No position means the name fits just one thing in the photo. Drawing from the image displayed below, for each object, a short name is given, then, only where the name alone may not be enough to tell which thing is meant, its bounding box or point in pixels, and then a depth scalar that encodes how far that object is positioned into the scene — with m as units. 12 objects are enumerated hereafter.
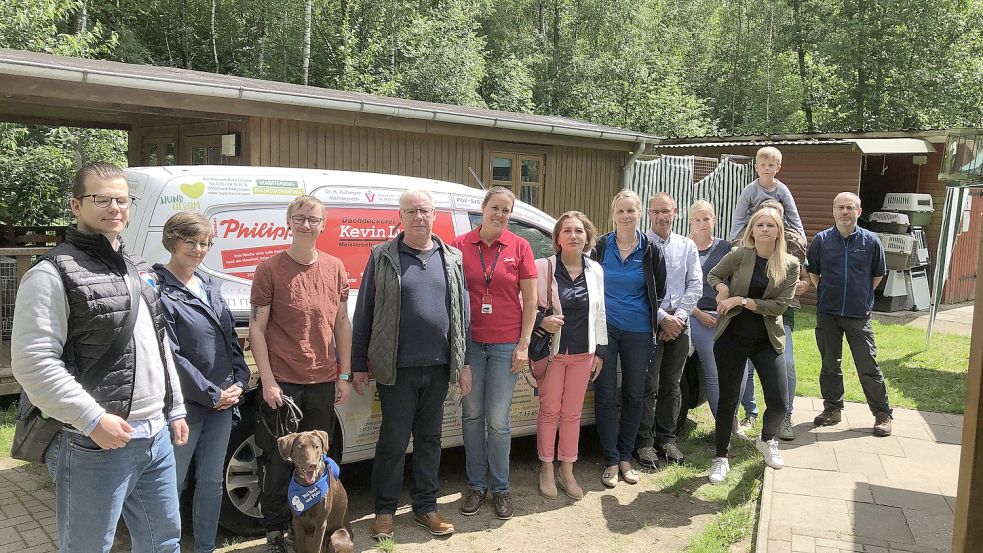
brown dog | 3.57
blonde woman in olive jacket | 4.97
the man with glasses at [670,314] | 5.37
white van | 3.88
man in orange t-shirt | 3.72
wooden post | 2.56
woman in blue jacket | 3.38
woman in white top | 4.84
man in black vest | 2.34
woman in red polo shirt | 4.48
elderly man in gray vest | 4.06
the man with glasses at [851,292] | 6.04
